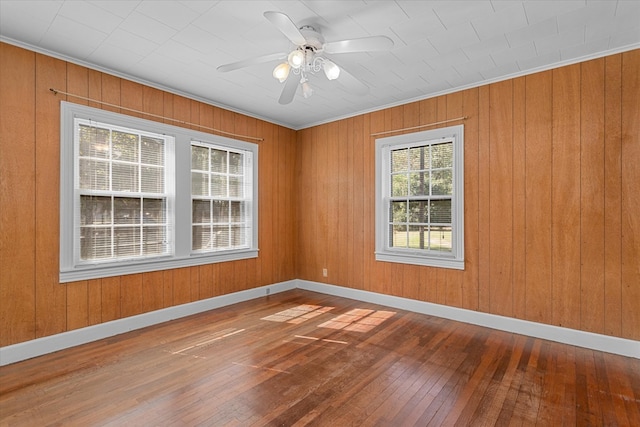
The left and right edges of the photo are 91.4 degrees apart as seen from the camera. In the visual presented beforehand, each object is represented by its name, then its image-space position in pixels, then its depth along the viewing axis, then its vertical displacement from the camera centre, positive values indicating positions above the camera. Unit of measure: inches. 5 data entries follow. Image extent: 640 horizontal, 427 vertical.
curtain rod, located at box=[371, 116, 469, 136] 149.3 +46.2
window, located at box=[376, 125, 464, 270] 152.0 +8.6
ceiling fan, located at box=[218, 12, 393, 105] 80.9 +47.0
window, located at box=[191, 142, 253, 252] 165.3 +10.1
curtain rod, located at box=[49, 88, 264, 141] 120.6 +47.1
